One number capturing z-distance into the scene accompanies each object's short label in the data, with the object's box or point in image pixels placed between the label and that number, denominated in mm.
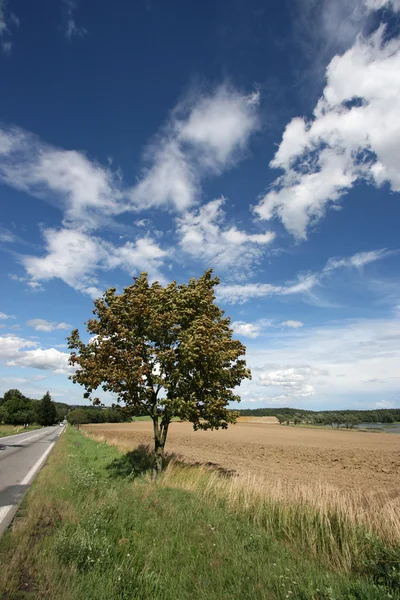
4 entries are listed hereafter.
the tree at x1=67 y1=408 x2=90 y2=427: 104144
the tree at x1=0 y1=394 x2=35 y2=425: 107625
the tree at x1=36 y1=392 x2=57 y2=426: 119438
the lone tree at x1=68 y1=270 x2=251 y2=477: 13023
